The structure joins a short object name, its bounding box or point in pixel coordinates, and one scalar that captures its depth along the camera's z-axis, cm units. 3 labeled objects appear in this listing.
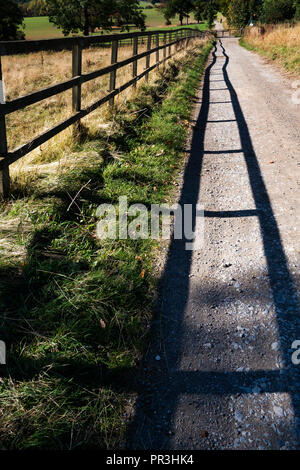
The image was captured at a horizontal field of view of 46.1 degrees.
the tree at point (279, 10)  3928
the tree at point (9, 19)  3988
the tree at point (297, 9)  3182
